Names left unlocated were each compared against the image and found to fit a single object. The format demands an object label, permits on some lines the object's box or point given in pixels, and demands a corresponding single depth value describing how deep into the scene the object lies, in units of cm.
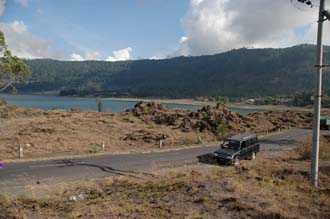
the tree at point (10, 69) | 1195
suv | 2225
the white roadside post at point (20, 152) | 2348
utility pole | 1070
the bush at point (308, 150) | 2031
